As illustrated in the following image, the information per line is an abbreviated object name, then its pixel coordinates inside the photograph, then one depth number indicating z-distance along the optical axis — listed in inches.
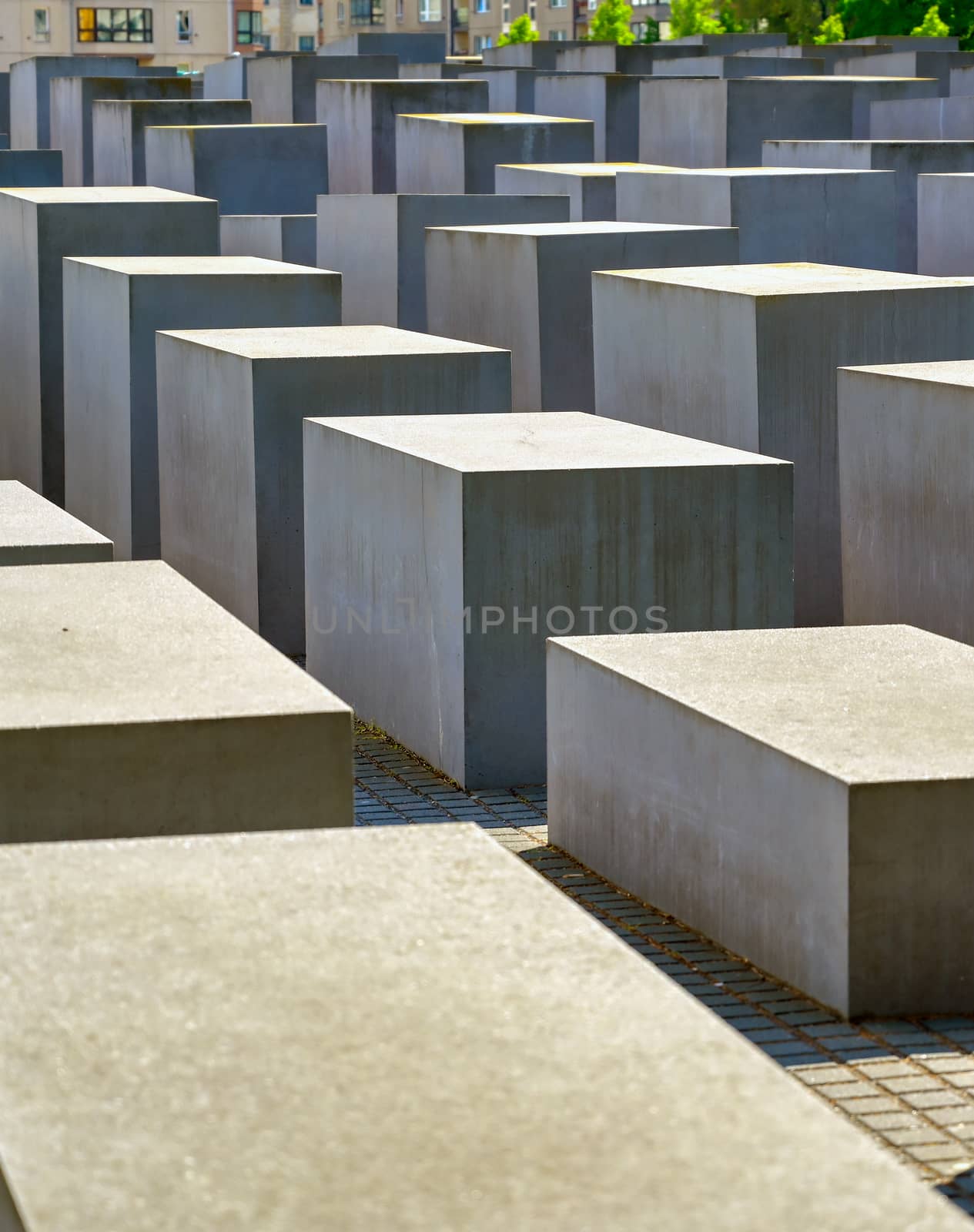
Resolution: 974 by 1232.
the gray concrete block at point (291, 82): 1387.8
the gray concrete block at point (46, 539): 377.4
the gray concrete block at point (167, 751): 253.3
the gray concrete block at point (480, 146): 1031.6
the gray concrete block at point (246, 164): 998.4
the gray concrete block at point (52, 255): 702.5
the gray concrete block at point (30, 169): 1026.7
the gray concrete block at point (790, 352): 513.0
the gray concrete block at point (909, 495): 436.8
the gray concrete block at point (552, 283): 632.4
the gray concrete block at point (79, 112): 1282.0
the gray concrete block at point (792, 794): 254.5
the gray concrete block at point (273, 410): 494.0
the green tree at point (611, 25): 3260.3
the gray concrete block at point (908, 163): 890.7
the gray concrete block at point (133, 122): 1157.1
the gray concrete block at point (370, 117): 1171.3
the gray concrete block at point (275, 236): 870.4
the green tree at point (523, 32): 3479.3
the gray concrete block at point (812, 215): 743.1
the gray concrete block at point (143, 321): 593.0
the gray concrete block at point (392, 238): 775.1
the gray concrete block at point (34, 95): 1414.9
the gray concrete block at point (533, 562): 384.5
